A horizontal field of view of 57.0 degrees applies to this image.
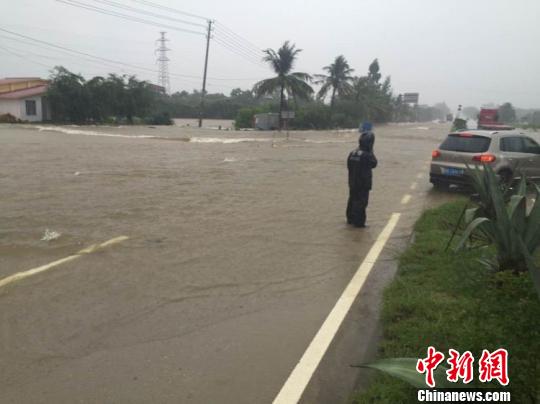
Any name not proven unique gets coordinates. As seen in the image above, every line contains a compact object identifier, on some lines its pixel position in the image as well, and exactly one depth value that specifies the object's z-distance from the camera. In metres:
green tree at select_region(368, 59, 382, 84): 87.81
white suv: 10.70
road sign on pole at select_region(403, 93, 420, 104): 107.94
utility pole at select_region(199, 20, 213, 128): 47.38
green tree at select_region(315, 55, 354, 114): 56.09
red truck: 55.28
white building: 41.81
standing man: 7.66
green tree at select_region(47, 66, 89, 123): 41.75
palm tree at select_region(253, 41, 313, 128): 45.44
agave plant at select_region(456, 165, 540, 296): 4.59
